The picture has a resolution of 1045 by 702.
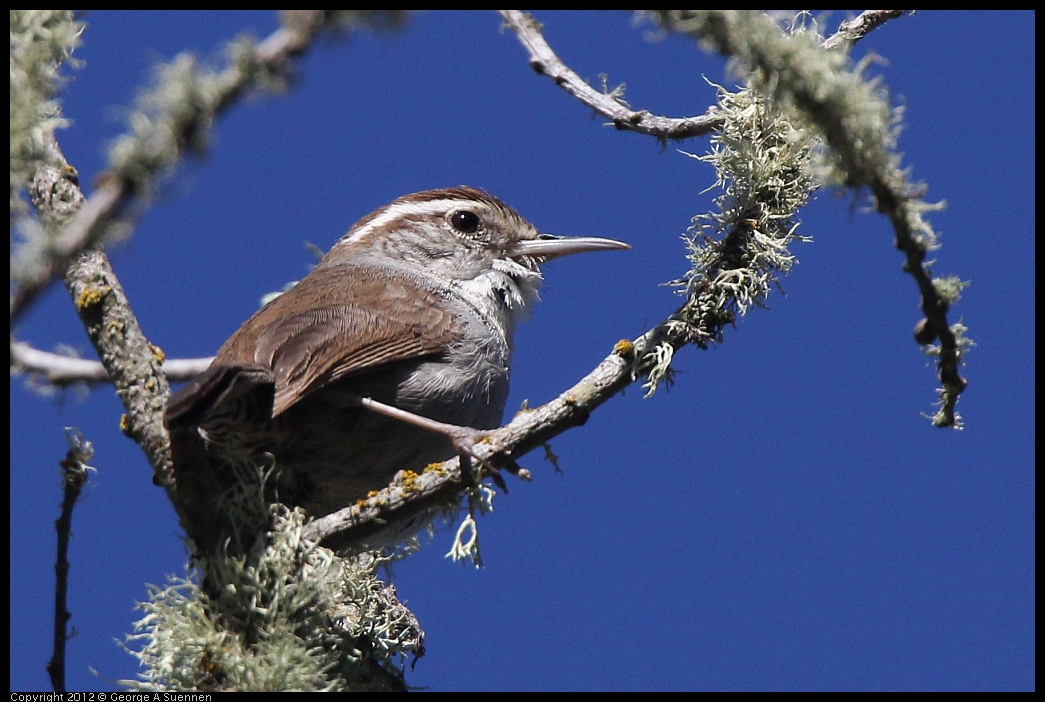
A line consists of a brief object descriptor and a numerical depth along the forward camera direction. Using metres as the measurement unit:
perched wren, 7.61
